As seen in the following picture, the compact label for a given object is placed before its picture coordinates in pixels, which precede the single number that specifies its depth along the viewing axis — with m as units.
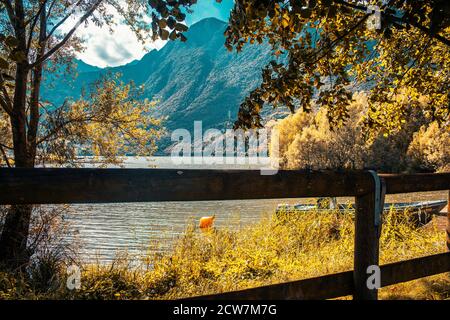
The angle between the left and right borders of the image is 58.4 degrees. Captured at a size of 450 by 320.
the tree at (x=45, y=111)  7.92
